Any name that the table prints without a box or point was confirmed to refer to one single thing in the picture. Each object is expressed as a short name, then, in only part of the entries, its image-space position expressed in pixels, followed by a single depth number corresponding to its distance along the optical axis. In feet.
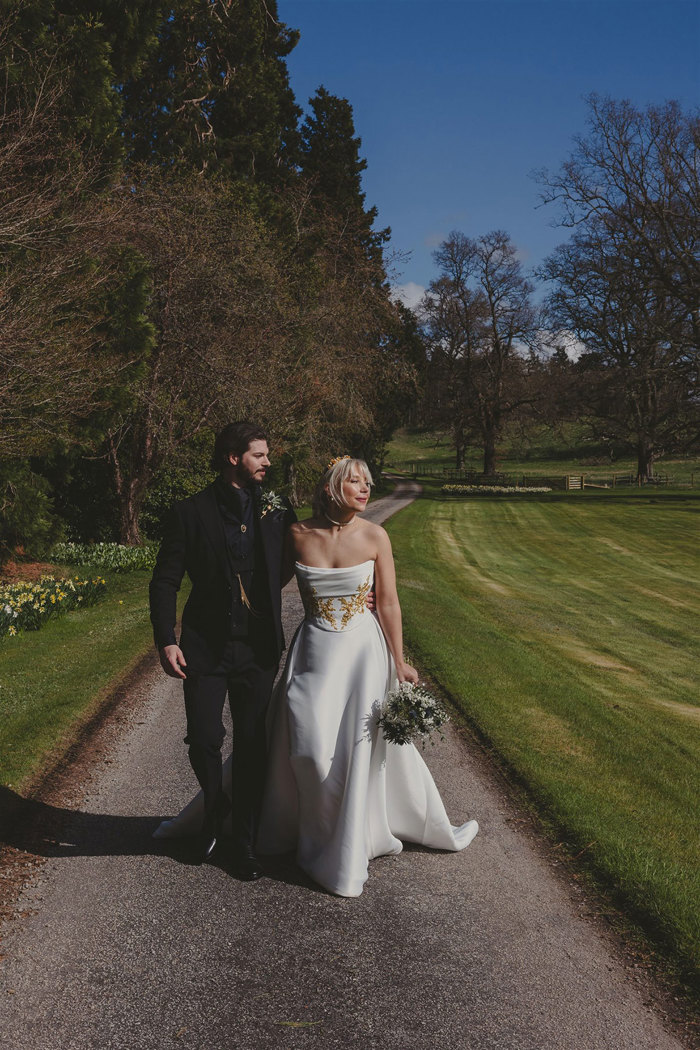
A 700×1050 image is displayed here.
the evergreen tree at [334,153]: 133.59
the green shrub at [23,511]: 50.34
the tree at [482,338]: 178.29
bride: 14.89
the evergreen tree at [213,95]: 80.02
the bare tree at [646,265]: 122.83
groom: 14.94
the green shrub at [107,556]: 56.70
